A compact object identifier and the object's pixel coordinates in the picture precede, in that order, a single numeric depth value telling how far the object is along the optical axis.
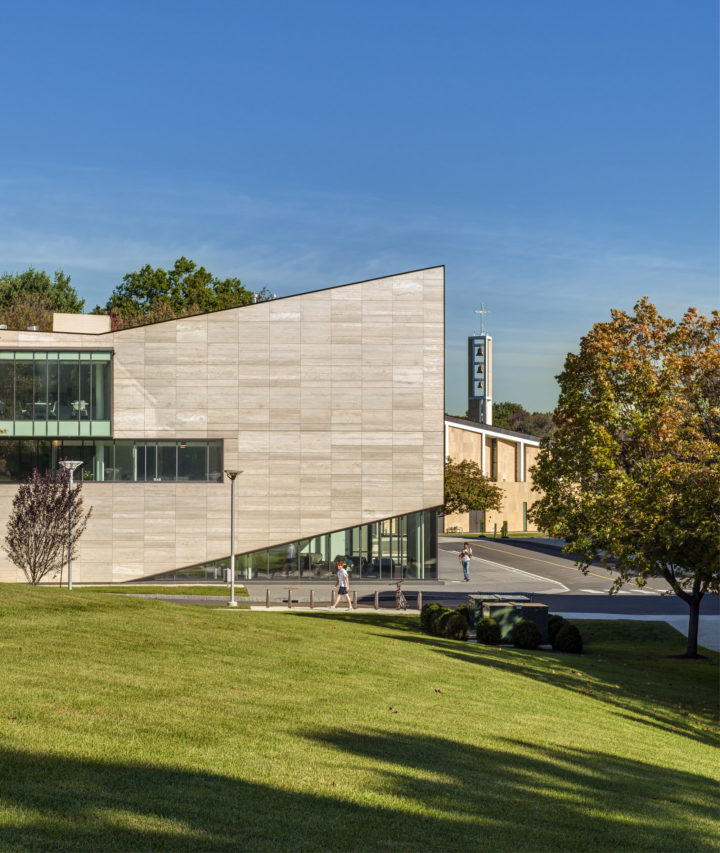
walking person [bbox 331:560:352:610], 38.84
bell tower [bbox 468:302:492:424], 128.88
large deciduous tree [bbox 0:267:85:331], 90.69
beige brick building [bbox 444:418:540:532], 100.94
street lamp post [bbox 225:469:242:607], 36.99
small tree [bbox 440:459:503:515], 82.12
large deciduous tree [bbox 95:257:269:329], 95.19
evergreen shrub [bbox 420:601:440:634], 32.06
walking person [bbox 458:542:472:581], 52.44
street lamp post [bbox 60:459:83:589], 41.91
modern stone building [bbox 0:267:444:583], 50.06
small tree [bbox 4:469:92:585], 45.91
